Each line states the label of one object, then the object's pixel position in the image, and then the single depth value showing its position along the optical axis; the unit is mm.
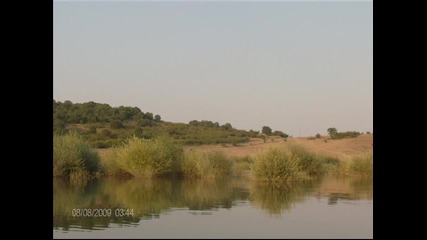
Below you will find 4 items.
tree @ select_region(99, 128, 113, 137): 46834
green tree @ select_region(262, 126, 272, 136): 61531
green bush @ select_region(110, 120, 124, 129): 50719
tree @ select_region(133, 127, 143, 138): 48941
